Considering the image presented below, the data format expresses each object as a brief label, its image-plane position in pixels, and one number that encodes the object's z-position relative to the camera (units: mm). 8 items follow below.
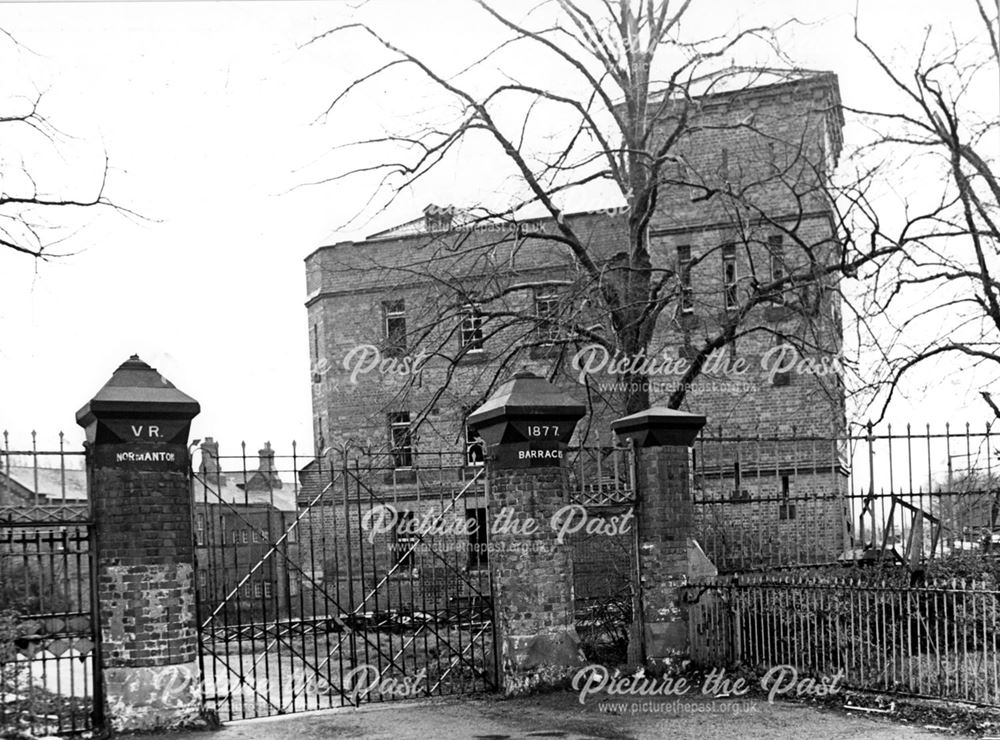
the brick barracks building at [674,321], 15594
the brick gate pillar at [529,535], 11508
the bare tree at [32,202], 11766
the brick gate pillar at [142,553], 9750
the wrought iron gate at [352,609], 10820
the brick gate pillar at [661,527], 12117
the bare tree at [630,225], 14977
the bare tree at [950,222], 14047
